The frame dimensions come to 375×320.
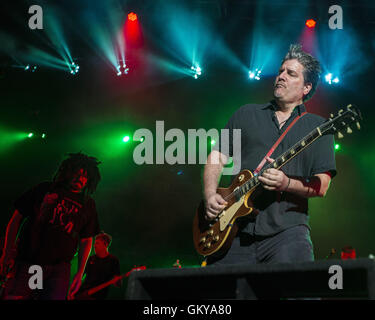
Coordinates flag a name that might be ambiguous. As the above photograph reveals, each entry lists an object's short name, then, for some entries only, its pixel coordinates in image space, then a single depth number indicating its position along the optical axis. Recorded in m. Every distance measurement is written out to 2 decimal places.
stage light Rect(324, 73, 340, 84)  8.02
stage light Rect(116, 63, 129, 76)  8.45
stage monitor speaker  1.38
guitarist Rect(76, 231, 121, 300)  7.15
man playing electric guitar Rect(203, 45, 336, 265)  2.36
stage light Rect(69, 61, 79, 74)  8.35
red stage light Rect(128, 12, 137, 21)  7.55
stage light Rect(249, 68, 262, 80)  8.27
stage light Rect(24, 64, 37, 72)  8.31
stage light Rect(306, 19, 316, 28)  7.27
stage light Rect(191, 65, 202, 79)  8.30
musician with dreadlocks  4.11
